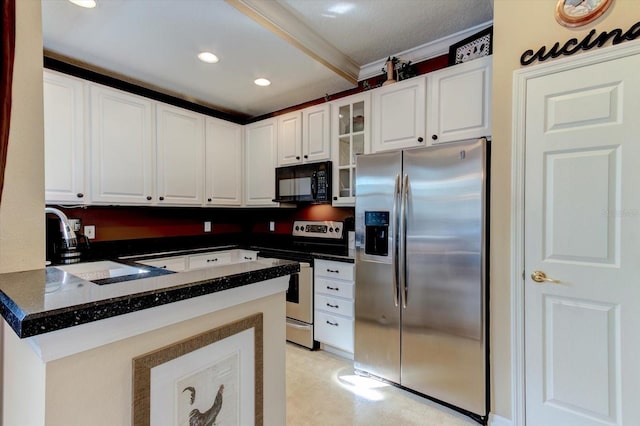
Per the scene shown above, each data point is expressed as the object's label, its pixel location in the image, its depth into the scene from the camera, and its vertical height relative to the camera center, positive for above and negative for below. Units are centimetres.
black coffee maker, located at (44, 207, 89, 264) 233 -31
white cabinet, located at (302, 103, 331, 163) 301 +80
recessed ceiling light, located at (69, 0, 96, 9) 176 +122
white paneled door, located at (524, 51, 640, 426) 148 -18
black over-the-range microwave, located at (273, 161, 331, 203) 298 +29
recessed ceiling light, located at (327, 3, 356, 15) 200 +136
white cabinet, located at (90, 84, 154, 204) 252 +56
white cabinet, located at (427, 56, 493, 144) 203 +78
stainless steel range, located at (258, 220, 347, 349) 284 -64
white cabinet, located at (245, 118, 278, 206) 346 +58
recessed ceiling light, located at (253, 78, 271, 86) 279 +122
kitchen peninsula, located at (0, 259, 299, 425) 60 -28
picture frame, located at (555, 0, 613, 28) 152 +104
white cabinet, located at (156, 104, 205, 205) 294 +57
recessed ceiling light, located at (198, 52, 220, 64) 235 +122
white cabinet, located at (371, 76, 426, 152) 234 +78
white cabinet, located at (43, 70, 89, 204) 227 +56
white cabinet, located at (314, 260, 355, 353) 258 -81
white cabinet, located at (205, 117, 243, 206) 337 +55
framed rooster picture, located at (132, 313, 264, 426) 74 -47
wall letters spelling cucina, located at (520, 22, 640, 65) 147 +87
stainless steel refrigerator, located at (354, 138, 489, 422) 188 -41
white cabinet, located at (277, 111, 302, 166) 322 +80
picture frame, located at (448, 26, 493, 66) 208 +119
